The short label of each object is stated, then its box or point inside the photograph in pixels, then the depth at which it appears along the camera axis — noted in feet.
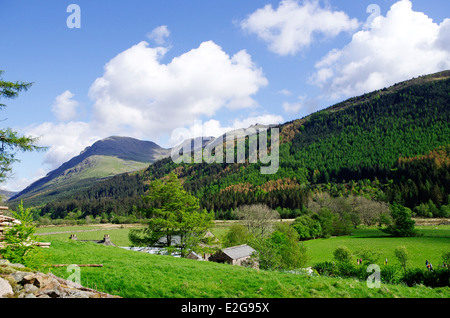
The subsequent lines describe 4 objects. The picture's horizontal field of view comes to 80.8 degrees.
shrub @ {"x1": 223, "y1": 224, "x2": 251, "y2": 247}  195.83
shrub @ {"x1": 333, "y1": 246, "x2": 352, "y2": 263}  132.40
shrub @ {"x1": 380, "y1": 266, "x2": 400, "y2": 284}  88.16
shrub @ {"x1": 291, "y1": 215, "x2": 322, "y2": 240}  277.85
